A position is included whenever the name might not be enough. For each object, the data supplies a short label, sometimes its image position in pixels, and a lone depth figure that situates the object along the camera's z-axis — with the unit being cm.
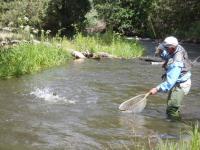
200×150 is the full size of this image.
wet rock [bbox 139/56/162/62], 1887
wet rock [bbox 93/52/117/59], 1926
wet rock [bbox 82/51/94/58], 1914
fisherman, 848
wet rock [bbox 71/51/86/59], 1861
